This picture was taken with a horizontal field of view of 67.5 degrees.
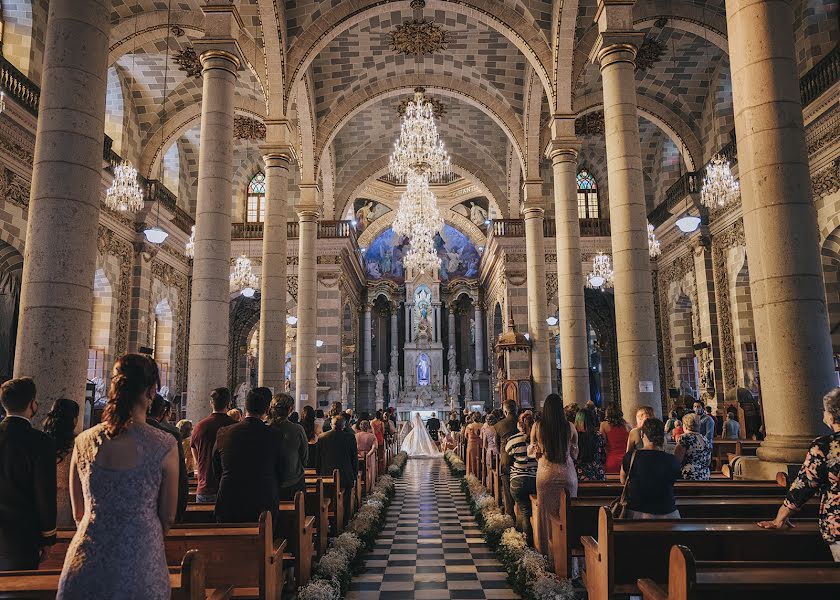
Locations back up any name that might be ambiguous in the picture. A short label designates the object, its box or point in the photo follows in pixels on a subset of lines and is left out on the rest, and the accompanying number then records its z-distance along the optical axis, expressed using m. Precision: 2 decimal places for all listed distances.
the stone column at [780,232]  5.14
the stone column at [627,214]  9.11
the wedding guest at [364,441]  11.01
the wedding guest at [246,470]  4.47
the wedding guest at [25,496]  3.32
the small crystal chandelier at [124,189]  14.36
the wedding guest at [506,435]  8.34
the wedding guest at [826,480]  3.25
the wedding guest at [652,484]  4.44
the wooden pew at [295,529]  5.02
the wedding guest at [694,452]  6.29
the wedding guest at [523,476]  6.77
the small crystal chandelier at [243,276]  20.98
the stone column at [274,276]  13.80
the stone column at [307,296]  17.11
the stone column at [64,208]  5.17
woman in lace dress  2.38
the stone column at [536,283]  17.83
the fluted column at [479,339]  34.34
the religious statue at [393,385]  33.84
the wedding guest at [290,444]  5.34
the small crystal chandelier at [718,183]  14.22
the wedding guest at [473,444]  13.09
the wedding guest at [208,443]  5.21
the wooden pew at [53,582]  2.68
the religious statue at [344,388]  25.47
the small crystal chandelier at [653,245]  18.28
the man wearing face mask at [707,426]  8.72
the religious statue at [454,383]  33.84
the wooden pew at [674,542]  3.53
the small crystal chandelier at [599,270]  20.69
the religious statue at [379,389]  33.62
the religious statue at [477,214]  32.09
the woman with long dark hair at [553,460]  5.66
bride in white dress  21.03
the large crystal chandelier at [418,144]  16.44
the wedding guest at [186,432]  7.60
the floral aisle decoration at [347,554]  5.29
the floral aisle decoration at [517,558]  5.21
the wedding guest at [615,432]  7.55
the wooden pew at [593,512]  4.62
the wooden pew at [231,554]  3.90
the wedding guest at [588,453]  6.91
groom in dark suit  24.05
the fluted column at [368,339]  35.12
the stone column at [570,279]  13.34
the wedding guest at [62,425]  3.94
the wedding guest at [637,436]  5.97
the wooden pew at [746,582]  2.57
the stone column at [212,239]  9.39
